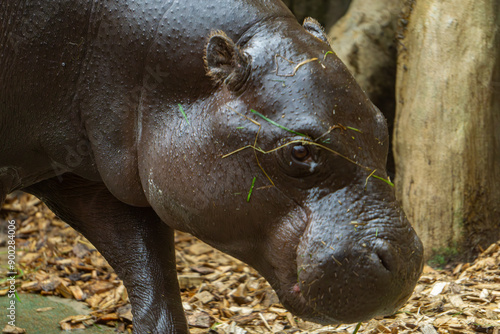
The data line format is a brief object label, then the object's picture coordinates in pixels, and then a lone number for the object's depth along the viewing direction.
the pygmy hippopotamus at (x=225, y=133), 4.50
